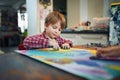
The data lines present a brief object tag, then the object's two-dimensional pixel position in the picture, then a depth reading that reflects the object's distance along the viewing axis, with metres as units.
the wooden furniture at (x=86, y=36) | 2.51
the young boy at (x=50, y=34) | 1.61
